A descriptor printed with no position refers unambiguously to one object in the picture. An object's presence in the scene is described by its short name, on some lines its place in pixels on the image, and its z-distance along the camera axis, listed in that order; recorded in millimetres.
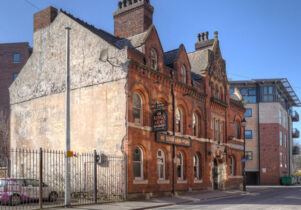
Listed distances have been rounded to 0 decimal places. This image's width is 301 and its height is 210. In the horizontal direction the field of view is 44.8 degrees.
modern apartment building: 53906
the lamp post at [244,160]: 32875
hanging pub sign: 22578
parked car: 16812
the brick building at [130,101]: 21964
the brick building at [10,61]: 55566
